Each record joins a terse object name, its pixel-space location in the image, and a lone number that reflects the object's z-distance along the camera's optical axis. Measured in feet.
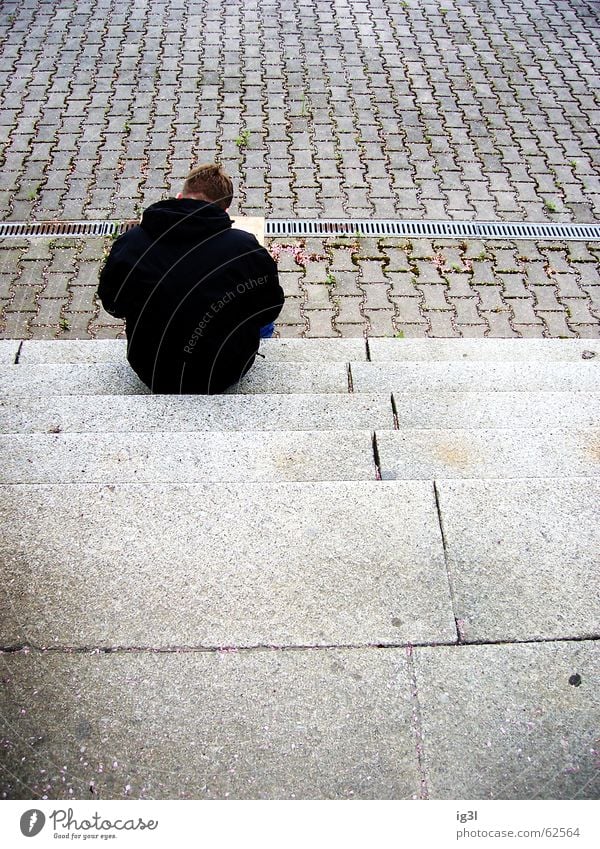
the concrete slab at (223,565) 7.59
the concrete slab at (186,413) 11.22
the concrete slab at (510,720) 6.64
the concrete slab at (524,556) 7.75
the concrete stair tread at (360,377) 13.56
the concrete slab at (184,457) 9.56
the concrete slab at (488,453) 9.98
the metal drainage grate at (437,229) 20.42
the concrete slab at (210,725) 6.55
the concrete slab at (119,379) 13.14
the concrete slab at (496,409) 11.68
